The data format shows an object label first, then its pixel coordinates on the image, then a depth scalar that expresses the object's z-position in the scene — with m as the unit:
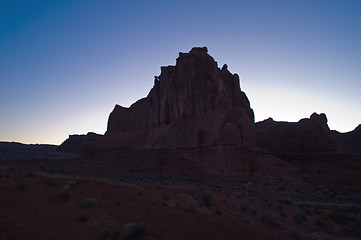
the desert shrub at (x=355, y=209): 19.11
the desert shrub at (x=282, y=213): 15.49
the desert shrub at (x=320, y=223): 14.49
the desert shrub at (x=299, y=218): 14.54
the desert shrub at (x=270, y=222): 12.27
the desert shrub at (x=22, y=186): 10.34
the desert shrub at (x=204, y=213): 10.55
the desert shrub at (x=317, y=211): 17.22
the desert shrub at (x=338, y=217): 15.70
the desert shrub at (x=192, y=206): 11.54
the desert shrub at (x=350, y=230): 13.34
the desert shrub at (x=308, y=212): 16.83
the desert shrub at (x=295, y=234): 9.95
